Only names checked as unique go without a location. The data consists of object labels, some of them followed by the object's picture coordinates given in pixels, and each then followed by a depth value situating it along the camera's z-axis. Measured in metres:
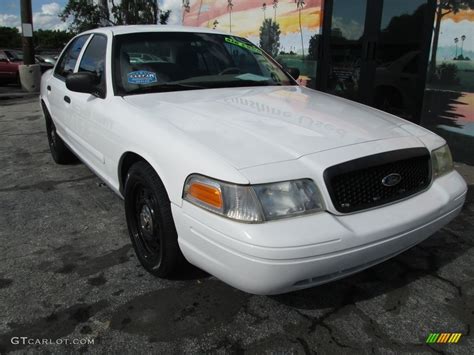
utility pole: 14.84
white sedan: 2.14
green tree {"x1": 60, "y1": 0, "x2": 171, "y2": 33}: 17.22
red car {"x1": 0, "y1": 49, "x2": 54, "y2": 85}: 17.36
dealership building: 5.76
